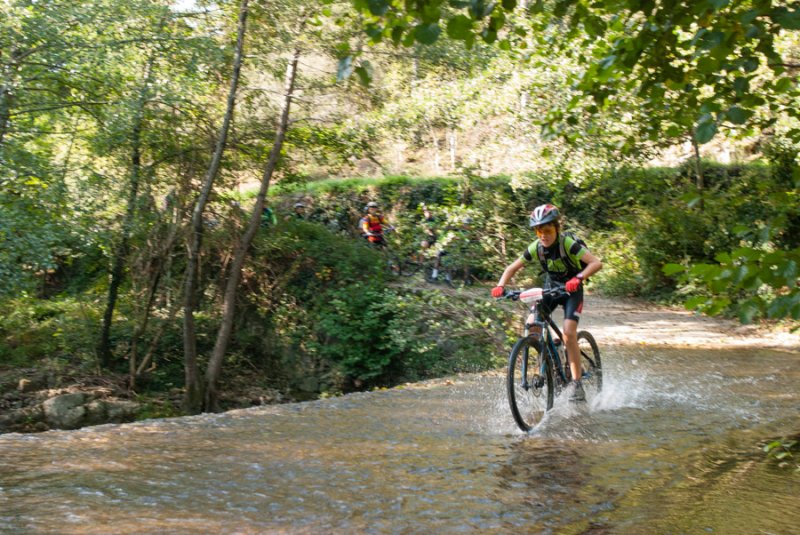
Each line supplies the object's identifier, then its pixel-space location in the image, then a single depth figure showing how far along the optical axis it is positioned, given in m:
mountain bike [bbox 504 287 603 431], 6.47
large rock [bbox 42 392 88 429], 14.39
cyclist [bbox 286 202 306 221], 19.13
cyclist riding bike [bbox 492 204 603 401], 6.83
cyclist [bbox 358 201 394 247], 19.25
